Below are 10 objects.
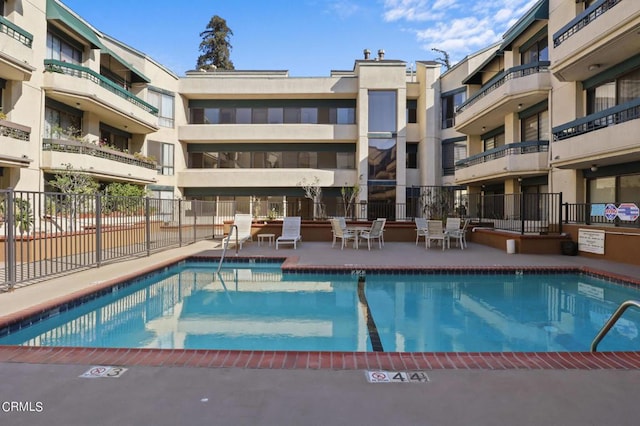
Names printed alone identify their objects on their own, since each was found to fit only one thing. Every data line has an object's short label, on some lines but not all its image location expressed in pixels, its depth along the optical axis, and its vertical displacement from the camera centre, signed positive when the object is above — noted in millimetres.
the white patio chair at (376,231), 13634 -847
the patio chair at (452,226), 13820 -678
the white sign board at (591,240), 11164 -977
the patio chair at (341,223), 13793 -587
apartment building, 12586 +4910
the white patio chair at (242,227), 14038 -742
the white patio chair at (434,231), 13352 -825
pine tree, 44231 +20118
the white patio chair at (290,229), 13945 -842
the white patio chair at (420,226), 14814 -708
